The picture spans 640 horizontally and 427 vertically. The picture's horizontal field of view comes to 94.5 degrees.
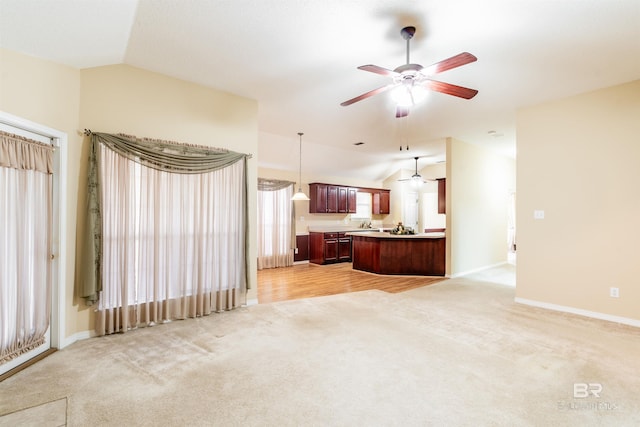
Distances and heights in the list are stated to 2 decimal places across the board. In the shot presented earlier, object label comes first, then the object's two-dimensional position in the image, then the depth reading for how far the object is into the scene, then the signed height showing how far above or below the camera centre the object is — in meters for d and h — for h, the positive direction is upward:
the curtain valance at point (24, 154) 2.34 +0.54
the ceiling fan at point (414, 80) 2.40 +1.19
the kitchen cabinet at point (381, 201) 9.79 +0.49
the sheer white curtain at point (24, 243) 2.36 -0.22
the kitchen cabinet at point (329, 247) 7.77 -0.85
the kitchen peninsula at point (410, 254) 6.30 -0.83
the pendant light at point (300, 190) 6.84 +0.68
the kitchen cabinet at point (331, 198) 8.08 +0.50
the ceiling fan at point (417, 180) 7.58 +0.93
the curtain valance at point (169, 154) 3.20 +0.76
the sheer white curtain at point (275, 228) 7.21 -0.29
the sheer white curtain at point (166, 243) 3.19 -0.32
